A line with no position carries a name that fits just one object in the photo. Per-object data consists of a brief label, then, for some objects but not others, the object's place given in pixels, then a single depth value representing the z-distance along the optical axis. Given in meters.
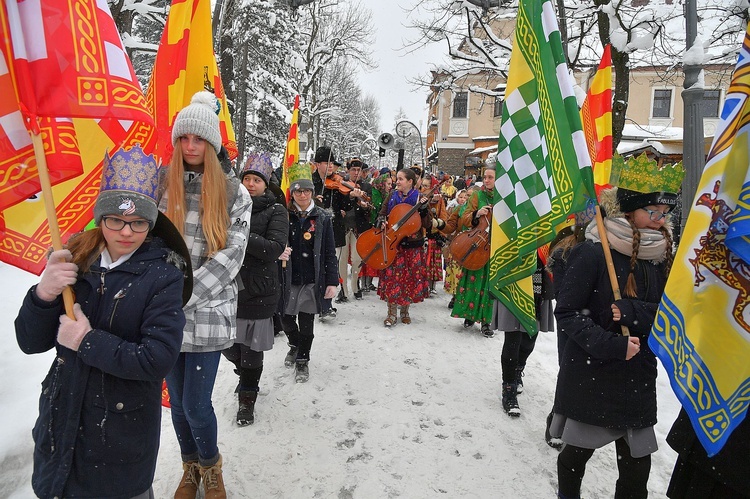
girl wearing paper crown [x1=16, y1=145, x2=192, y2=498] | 1.62
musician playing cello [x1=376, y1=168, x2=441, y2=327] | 6.49
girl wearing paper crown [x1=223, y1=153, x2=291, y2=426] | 3.42
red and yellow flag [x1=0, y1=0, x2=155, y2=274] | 1.73
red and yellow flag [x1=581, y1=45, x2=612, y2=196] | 2.97
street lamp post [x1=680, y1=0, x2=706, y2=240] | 5.84
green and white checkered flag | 2.39
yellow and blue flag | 1.51
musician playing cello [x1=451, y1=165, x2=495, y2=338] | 5.82
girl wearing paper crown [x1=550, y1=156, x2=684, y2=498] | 2.22
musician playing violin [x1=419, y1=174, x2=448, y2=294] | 7.32
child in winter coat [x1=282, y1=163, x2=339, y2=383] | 4.61
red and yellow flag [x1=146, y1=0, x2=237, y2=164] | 3.31
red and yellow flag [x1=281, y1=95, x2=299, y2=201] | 5.54
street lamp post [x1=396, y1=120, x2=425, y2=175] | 13.37
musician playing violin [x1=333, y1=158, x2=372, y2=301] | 7.72
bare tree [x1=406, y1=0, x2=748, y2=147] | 9.38
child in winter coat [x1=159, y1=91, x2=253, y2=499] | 2.43
